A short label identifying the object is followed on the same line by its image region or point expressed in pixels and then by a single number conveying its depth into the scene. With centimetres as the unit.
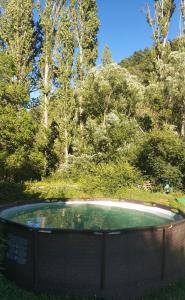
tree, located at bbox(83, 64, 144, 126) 2841
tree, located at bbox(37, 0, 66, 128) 3072
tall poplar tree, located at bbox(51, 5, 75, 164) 2992
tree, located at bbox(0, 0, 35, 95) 2966
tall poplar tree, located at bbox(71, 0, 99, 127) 3216
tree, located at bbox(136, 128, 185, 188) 2341
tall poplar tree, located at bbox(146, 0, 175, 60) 3250
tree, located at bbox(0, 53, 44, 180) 2423
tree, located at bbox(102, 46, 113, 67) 6472
